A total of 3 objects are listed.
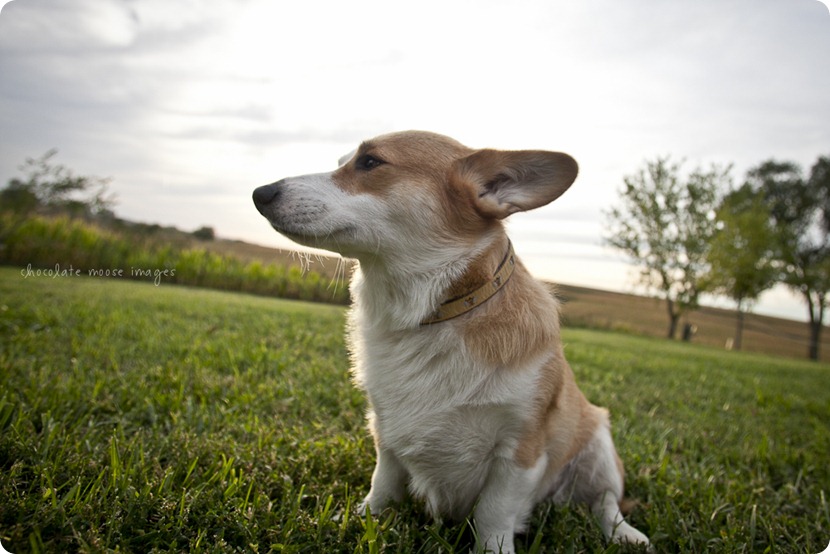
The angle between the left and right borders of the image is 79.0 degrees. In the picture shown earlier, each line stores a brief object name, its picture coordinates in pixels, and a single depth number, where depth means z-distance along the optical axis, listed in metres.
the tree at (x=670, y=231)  24.66
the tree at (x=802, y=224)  21.09
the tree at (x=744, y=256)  21.53
